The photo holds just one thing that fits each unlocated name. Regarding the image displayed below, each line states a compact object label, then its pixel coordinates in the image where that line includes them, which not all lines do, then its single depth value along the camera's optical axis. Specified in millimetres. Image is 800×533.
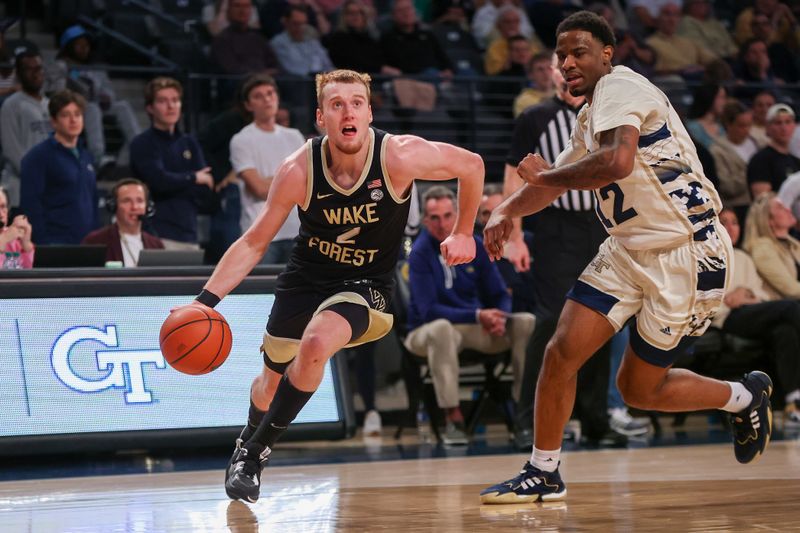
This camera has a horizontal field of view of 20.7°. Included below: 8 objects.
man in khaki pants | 14520
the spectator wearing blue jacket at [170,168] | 15312
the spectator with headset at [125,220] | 14334
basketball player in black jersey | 9119
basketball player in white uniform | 8648
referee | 13321
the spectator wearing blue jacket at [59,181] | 14413
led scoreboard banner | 12237
